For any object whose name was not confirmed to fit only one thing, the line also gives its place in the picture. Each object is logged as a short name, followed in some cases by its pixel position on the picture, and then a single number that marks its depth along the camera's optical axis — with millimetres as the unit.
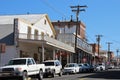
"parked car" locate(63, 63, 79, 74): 38061
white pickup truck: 20022
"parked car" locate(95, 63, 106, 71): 56691
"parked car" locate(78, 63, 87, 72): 43188
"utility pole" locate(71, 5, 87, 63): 49099
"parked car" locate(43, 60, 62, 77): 28656
